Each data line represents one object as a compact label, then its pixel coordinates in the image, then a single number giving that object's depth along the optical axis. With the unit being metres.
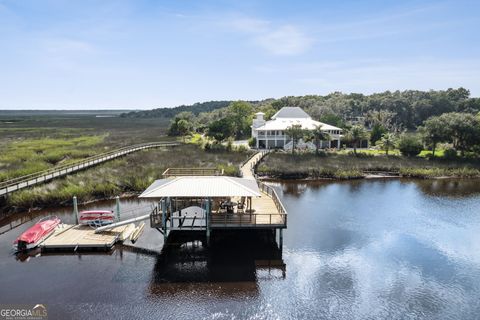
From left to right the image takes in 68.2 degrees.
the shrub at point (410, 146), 56.50
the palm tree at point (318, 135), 59.16
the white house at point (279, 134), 63.69
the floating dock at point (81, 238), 22.55
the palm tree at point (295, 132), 58.22
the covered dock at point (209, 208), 21.72
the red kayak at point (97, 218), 25.48
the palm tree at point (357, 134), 61.94
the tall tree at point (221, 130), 66.25
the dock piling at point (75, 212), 26.08
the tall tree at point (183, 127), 89.25
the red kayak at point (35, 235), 22.30
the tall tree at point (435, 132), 55.03
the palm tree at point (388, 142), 57.44
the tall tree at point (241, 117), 84.38
